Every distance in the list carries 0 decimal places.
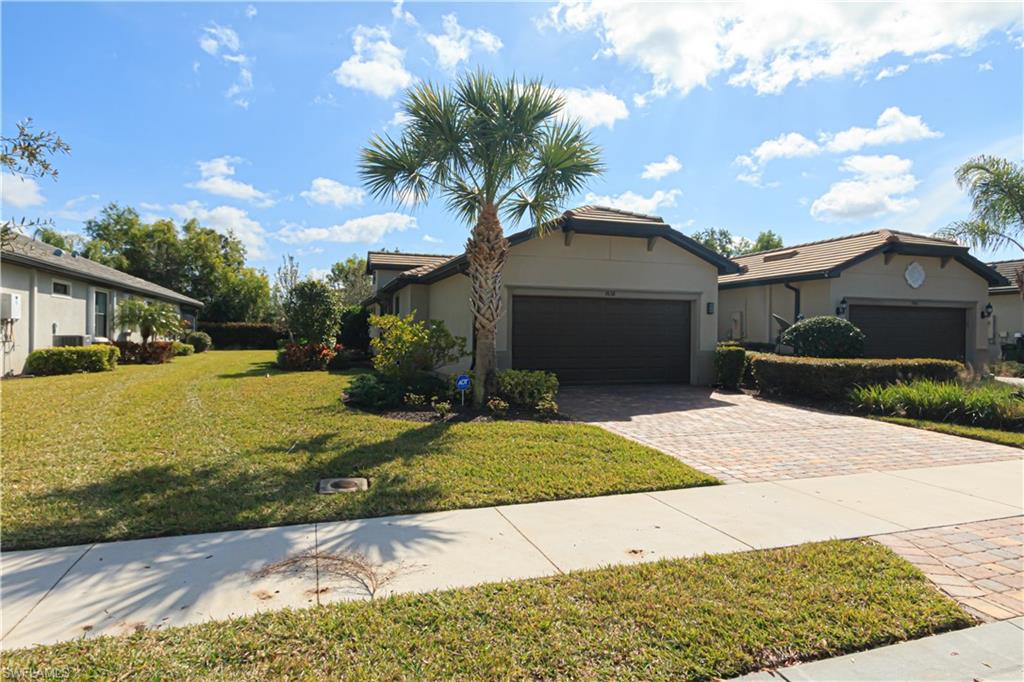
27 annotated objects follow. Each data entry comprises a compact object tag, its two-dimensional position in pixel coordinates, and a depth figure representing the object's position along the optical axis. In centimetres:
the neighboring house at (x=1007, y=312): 2212
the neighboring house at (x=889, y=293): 1656
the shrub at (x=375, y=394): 1016
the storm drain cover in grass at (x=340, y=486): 555
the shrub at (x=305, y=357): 1755
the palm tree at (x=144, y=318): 2081
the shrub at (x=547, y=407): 991
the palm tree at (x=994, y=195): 1321
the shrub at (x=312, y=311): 1798
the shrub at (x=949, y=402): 951
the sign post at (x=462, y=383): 973
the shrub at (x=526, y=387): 1020
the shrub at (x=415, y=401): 1012
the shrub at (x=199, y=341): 2920
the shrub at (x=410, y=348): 1120
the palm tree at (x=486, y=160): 930
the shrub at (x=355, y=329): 2583
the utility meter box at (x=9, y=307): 1408
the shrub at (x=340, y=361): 1800
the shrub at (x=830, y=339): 1355
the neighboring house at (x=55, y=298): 1481
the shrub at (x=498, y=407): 976
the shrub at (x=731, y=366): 1434
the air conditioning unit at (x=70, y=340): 1716
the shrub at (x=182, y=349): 2448
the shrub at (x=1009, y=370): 1695
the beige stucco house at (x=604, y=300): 1358
